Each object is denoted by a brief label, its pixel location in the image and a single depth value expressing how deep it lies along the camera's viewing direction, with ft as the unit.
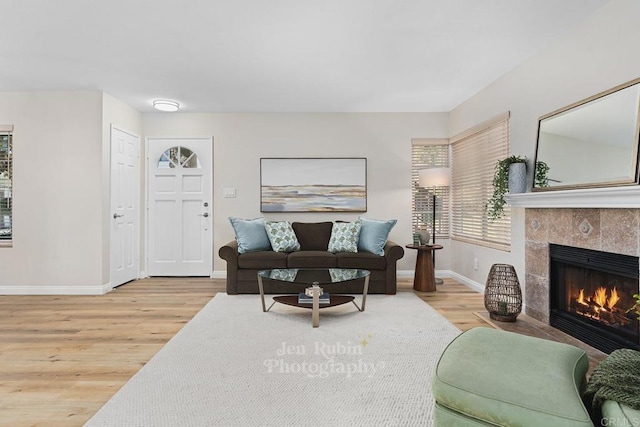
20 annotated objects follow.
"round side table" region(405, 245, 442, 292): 14.25
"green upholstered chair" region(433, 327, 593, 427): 3.73
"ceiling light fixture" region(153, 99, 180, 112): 14.92
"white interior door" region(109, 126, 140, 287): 14.89
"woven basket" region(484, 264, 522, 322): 9.90
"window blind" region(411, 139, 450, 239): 17.20
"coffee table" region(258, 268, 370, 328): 9.97
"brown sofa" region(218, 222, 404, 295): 13.64
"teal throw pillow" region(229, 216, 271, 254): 14.35
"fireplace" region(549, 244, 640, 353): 7.58
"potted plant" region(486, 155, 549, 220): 10.01
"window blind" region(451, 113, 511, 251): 12.59
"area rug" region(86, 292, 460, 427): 5.74
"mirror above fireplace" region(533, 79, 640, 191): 7.32
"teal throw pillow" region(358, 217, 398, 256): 14.10
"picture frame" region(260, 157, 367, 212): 16.98
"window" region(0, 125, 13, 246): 14.24
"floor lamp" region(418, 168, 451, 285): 14.93
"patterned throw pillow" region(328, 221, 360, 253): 14.38
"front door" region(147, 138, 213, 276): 17.11
